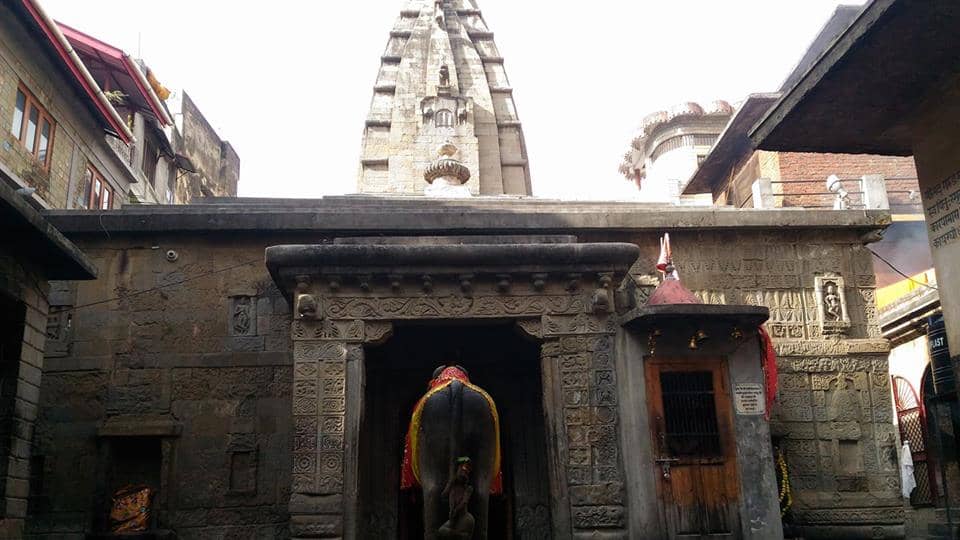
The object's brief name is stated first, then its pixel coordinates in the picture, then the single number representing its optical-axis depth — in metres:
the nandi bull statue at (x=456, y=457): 8.76
